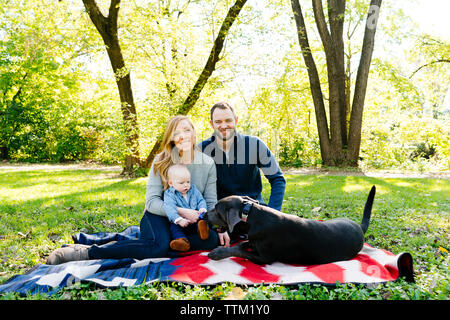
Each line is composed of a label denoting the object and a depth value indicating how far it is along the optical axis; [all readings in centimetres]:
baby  326
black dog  281
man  393
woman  322
